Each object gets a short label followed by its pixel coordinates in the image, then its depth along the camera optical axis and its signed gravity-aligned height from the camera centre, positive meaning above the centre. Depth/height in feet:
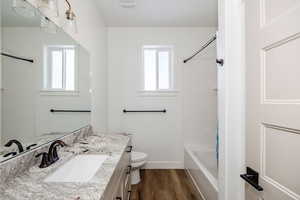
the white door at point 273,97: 2.48 +0.04
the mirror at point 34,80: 3.26 +0.43
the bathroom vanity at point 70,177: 2.64 -1.38
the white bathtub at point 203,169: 6.26 -3.03
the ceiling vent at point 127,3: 7.76 +4.15
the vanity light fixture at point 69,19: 5.13 +2.28
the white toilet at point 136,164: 8.40 -3.02
